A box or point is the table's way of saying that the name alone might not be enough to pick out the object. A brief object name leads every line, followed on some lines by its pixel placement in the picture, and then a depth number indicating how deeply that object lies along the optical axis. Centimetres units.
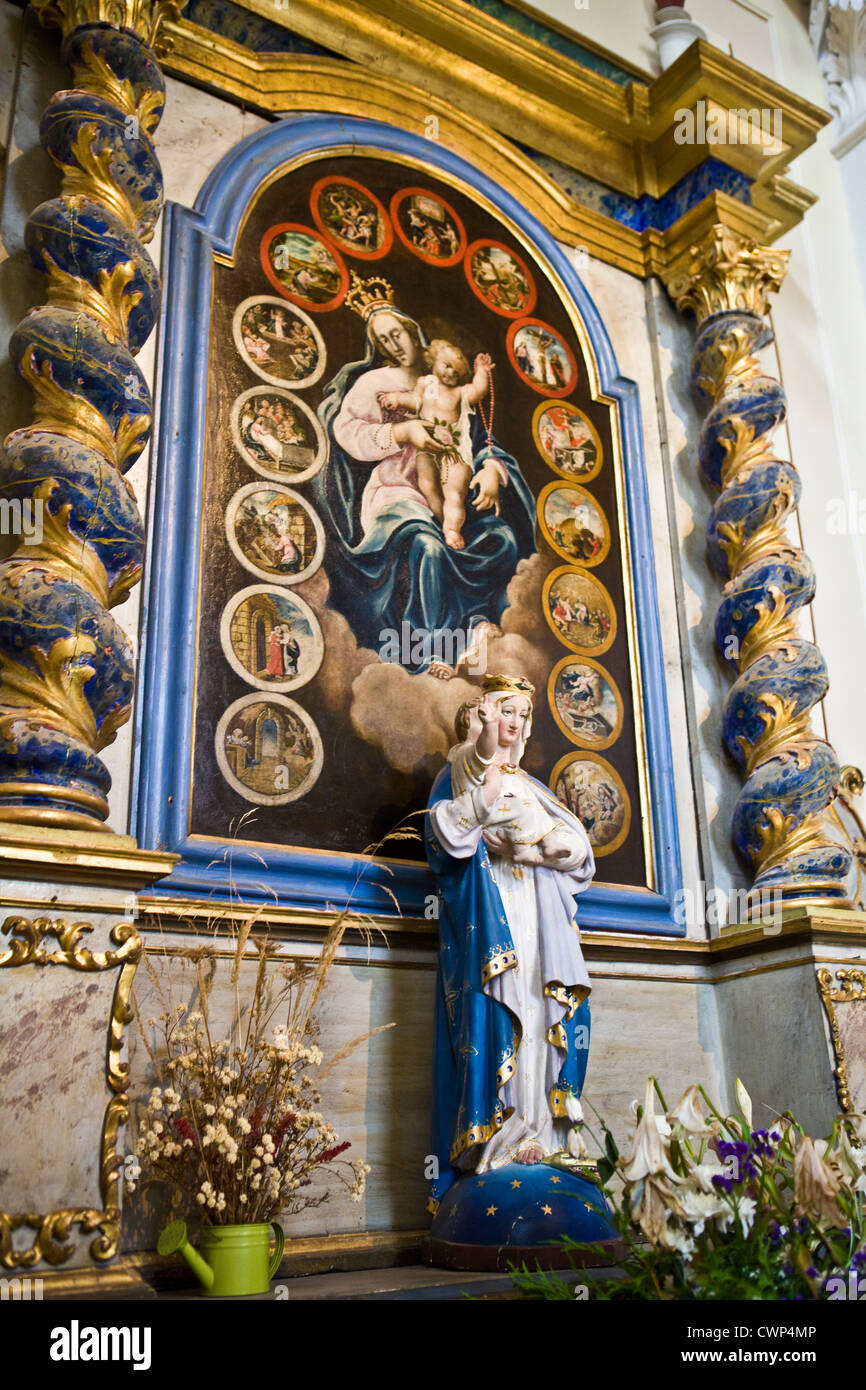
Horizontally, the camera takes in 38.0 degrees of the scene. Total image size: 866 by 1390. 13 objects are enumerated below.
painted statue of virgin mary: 376
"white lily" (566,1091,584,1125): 382
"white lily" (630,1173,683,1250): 176
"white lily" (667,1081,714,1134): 192
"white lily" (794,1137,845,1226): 177
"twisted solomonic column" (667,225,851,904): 530
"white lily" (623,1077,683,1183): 180
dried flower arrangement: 322
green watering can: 310
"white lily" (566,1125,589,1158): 263
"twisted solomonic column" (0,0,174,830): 355
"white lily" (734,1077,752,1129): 201
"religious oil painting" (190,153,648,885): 454
